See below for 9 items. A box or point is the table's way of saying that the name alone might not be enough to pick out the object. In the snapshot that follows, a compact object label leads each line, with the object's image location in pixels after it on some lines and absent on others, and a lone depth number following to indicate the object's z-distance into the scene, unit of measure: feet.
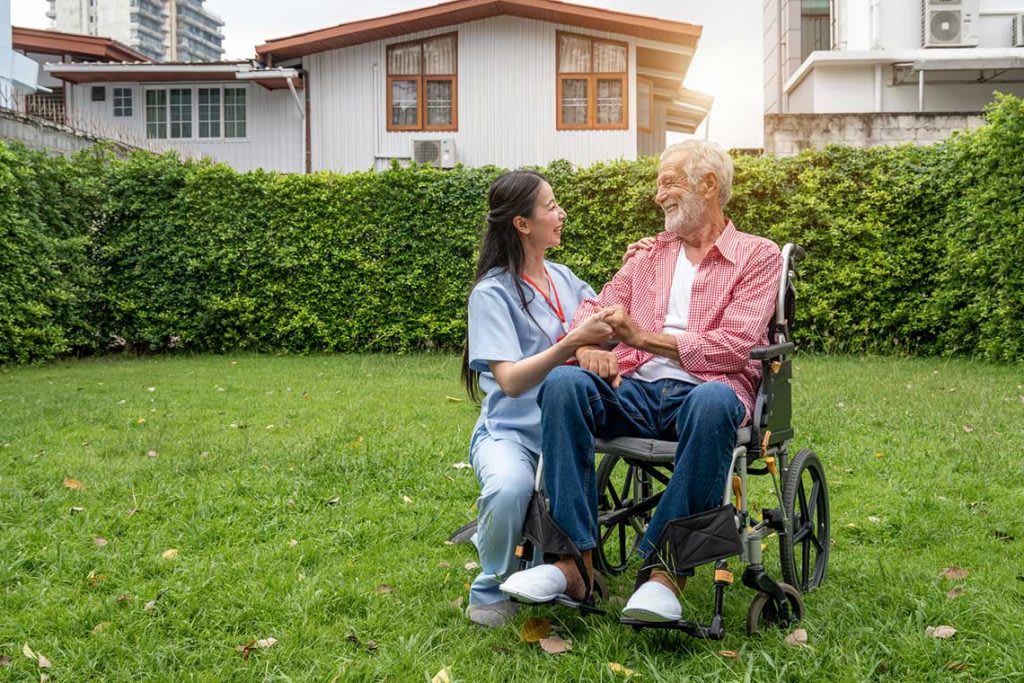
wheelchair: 9.77
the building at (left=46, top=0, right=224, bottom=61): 353.51
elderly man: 9.94
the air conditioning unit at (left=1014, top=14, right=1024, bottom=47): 63.52
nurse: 10.92
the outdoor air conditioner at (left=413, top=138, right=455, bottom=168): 58.95
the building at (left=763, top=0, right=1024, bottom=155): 62.90
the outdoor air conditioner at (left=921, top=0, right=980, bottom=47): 62.80
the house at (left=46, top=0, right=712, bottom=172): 58.03
